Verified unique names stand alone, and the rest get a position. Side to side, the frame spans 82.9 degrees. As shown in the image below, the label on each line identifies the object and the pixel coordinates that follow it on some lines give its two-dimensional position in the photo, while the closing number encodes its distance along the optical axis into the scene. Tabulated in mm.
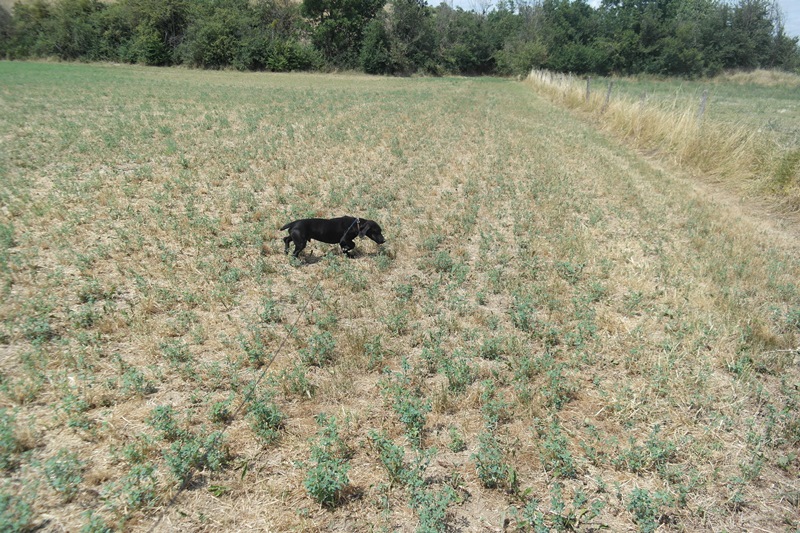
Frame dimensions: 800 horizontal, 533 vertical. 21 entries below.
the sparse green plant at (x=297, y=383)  3703
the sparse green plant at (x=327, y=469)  2697
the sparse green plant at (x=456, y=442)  3186
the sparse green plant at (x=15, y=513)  2445
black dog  5812
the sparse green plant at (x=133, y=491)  2670
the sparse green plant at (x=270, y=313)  4773
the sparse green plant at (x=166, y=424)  3168
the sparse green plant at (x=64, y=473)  2719
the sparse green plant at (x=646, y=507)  2605
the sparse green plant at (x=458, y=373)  3764
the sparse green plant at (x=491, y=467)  2876
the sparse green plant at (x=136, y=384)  3617
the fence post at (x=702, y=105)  12006
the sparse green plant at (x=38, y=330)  4264
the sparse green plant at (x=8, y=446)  2917
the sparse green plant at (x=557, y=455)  2990
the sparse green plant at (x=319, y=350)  4129
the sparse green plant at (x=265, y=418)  3265
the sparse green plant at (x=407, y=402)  3304
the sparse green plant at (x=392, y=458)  2928
